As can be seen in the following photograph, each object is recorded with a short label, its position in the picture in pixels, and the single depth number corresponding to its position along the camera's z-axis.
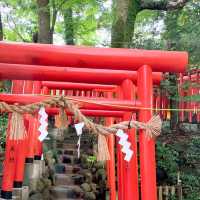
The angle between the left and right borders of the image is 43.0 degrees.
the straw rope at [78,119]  2.05
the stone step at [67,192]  5.60
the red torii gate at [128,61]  2.10
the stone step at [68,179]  6.03
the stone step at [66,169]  6.33
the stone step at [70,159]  6.69
